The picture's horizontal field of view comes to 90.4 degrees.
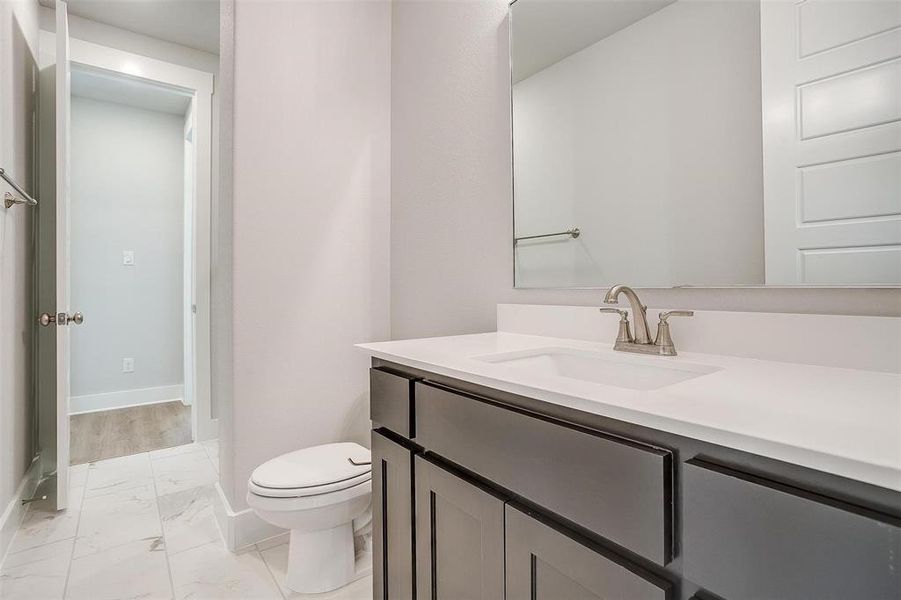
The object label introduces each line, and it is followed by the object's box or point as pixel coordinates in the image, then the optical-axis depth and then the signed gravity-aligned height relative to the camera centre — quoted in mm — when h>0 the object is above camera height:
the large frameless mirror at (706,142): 853 +377
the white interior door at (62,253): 1886 +224
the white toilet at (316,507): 1390 -644
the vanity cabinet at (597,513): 442 -278
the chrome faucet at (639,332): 1034 -78
